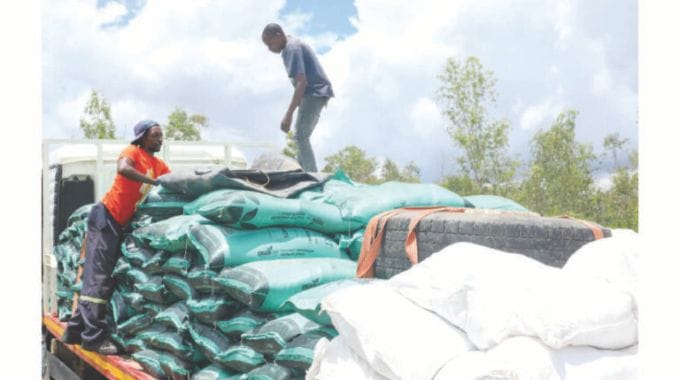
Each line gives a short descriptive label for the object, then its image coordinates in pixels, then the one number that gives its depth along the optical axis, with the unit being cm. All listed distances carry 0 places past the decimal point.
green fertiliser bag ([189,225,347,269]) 297
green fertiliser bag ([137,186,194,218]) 368
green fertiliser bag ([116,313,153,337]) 368
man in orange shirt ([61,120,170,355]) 402
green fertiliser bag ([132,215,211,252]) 323
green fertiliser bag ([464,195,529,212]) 390
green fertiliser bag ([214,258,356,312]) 277
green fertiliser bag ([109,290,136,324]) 394
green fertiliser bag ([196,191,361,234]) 304
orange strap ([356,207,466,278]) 274
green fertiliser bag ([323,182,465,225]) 326
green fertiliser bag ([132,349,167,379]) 333
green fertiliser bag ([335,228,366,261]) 329
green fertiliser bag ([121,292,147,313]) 371
